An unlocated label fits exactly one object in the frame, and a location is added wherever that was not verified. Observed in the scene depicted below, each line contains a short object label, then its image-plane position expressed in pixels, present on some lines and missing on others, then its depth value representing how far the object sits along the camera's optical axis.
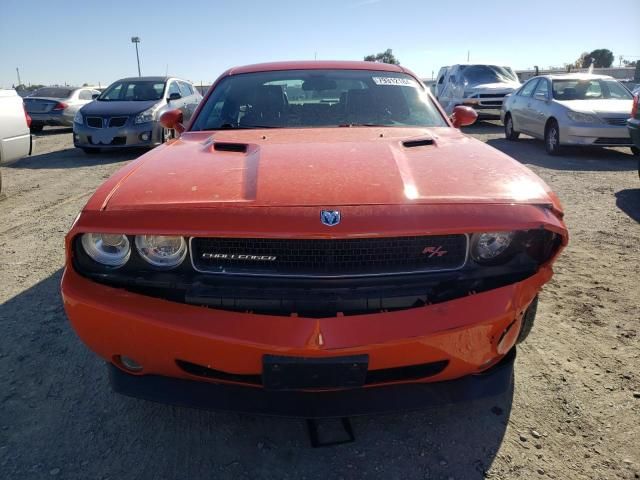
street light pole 38.28
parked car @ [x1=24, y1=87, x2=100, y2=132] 13.63
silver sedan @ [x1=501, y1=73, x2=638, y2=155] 8.52
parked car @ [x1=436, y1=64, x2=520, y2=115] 13.70
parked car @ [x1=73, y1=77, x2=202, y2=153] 9.16
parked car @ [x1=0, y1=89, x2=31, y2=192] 6.00
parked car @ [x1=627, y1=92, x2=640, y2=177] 6.15
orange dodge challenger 1.69
